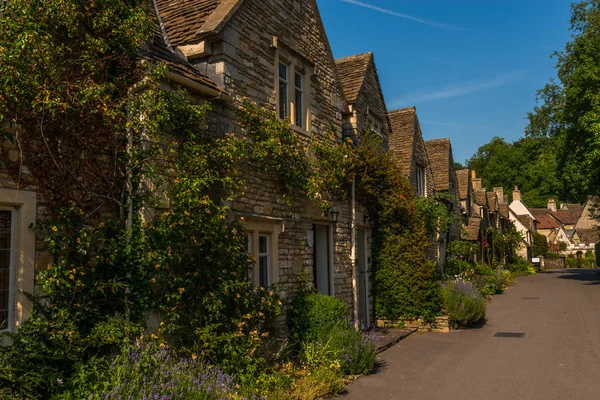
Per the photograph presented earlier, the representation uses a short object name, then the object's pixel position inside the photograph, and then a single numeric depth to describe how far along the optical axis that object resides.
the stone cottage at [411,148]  20.07
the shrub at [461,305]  14.87
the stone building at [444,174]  27.05
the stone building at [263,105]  5.59
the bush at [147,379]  5.41
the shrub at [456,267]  23.42
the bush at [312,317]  9.73
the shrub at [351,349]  9.31
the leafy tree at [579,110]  24.15
